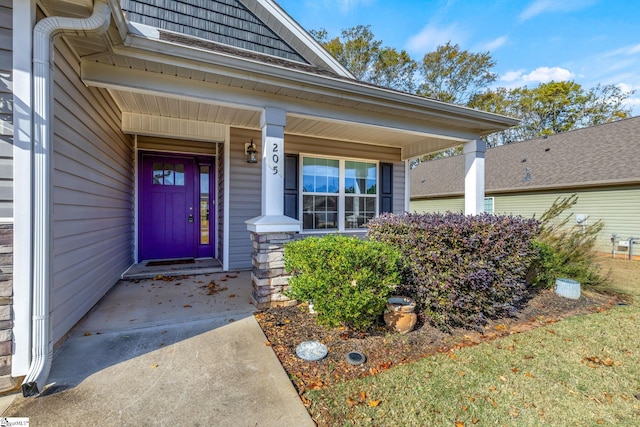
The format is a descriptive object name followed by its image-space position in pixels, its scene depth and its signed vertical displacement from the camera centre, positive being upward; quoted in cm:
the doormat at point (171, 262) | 520 -97
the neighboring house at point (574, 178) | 849 +126
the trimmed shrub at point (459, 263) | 299 -55
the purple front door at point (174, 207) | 536 +8
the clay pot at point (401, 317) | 285 -106
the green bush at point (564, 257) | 446 -72
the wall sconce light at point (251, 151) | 500 +106
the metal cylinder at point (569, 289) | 415 -111
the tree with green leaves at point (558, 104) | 1875 +737
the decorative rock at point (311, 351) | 237 -120
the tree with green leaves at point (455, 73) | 1722 +869
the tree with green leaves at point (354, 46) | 1630 +969
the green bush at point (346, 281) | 253 -63
